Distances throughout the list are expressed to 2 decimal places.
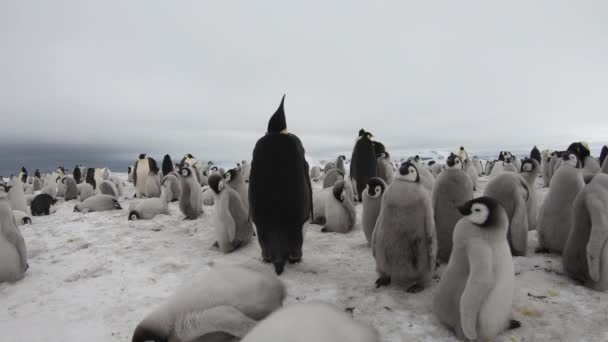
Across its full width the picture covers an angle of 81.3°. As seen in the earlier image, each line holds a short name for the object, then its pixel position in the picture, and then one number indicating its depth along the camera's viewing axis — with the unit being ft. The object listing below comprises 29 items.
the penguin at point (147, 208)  24.53
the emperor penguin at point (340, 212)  19.58
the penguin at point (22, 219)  24.09
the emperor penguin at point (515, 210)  13.24
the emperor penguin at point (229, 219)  15.94
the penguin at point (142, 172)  39.97
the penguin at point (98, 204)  29.70
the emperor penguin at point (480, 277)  7.91
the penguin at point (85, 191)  38.50
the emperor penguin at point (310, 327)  5.33
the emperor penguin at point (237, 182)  19.52
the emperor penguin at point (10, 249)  12.21
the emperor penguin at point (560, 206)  12.94
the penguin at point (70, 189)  42.57
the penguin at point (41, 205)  30.07
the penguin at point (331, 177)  32.78
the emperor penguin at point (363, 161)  28.60
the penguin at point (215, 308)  7.45
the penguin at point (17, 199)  29.40
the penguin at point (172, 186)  32.65
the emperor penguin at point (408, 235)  10.74
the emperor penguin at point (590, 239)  10.08
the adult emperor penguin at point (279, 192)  13.46
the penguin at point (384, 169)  31.27
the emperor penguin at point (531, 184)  17.21
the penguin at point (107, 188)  39.75
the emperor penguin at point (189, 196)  24.22
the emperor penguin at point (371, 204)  15.07
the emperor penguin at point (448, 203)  12.92
